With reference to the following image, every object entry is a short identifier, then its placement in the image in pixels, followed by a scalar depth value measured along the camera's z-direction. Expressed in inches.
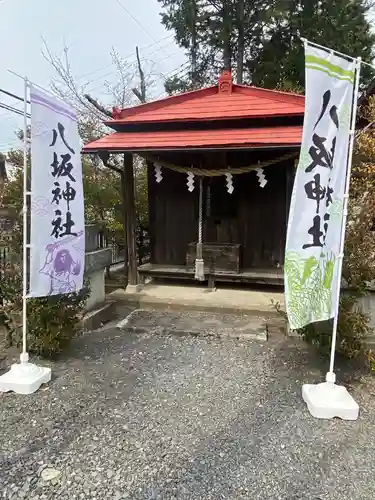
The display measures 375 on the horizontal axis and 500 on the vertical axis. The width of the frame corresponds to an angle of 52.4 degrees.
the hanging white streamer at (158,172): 287.2
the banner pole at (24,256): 145.4
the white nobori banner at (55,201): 143.6
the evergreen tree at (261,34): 555.8
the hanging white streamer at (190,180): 272.2
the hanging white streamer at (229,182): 267.3
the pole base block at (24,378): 141.9
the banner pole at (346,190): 129.9
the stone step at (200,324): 213.9
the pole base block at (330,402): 128.1
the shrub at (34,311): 162.6
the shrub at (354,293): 154.9
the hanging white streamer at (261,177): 261.3
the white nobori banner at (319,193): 124.4
